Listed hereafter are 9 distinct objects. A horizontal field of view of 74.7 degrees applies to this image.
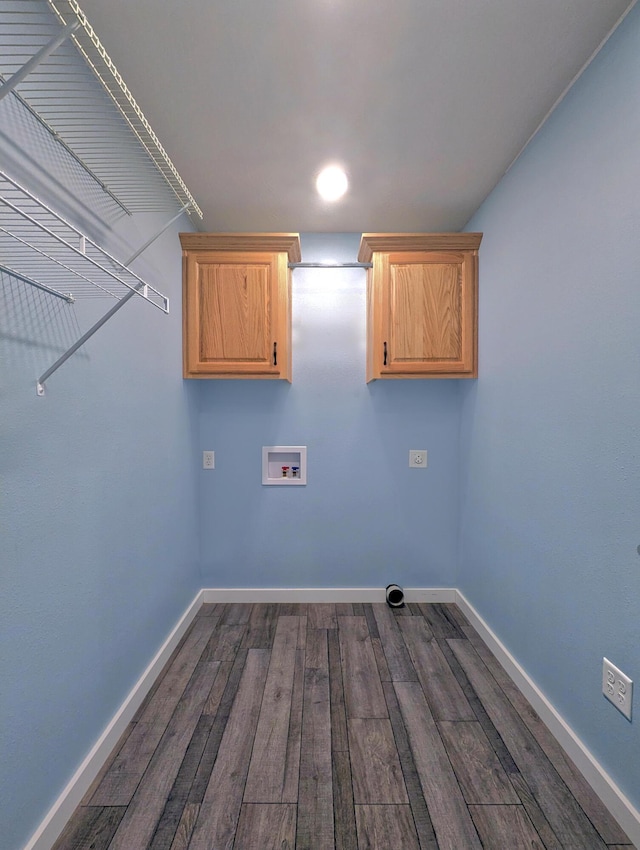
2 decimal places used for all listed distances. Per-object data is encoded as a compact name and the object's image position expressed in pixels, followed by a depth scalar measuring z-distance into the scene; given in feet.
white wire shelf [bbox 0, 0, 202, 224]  3.43
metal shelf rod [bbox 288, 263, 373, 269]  8.43
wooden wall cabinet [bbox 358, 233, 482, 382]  7.82
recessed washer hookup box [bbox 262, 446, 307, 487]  8.90
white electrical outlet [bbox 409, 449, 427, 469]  8.90
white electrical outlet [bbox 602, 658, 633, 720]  4.10
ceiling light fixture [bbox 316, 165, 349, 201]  6.40
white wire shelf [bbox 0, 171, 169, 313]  3.50
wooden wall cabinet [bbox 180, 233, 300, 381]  7.79
